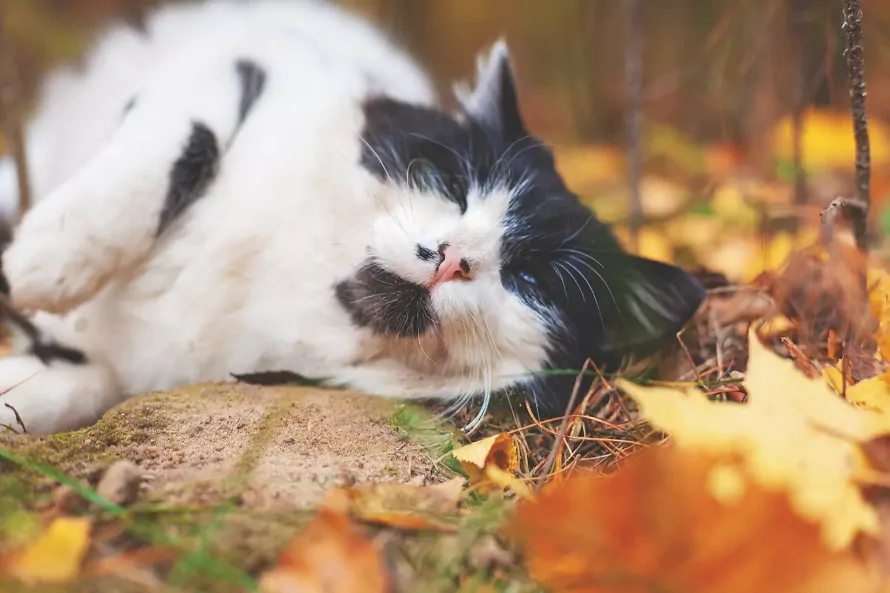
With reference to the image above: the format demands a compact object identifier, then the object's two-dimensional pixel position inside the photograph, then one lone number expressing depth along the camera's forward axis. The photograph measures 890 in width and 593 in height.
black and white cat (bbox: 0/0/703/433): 0.62
